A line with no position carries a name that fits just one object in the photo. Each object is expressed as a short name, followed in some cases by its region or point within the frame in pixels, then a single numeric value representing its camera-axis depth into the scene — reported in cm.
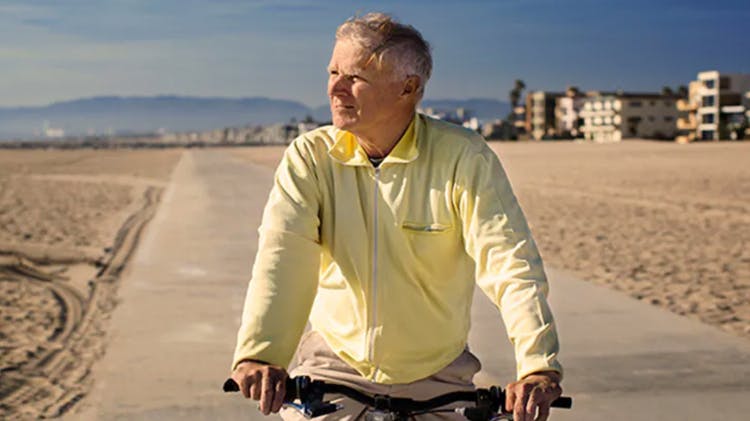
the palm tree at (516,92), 17675
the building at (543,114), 16241
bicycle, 228
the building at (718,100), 11781
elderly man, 237
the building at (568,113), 15262
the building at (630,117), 13775
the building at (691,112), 12706
